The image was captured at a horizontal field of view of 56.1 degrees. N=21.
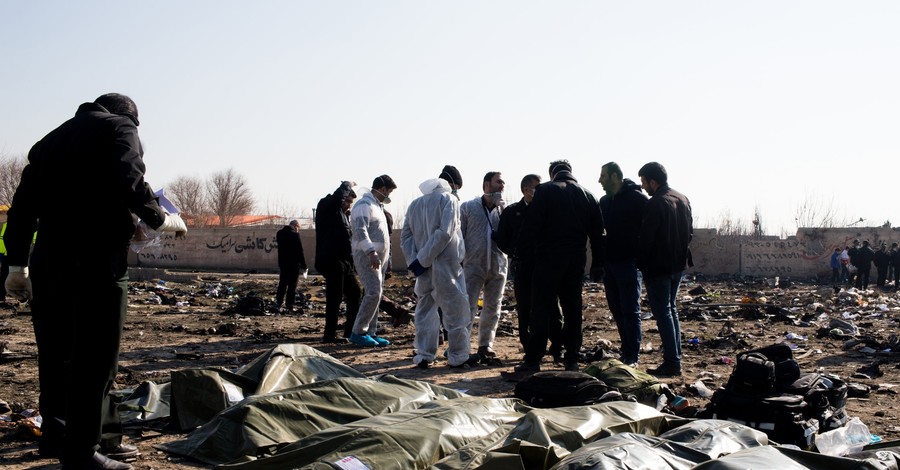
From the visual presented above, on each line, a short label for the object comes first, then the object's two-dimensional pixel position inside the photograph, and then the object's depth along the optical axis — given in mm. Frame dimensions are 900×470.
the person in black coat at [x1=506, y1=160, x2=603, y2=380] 7055
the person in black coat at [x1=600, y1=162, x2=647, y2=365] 7391
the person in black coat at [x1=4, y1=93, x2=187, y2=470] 3785
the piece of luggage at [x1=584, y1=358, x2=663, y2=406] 5555
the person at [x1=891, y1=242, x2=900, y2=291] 26562
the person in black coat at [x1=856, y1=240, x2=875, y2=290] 25734
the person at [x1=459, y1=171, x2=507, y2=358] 8078
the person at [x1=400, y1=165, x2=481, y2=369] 7414
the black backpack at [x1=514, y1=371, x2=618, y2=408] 5055
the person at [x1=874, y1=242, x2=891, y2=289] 27609
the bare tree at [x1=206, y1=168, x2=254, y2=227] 80000
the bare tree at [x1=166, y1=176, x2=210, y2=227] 78688
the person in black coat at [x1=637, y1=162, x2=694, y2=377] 7145
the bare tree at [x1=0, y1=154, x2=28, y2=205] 59962
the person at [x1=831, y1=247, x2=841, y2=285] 29234
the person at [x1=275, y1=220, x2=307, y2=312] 13797
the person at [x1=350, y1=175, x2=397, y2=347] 8672
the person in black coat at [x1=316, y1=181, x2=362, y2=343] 9203
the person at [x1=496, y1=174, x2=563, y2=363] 7719
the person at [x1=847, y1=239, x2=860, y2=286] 26248
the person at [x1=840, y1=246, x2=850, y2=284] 29125
